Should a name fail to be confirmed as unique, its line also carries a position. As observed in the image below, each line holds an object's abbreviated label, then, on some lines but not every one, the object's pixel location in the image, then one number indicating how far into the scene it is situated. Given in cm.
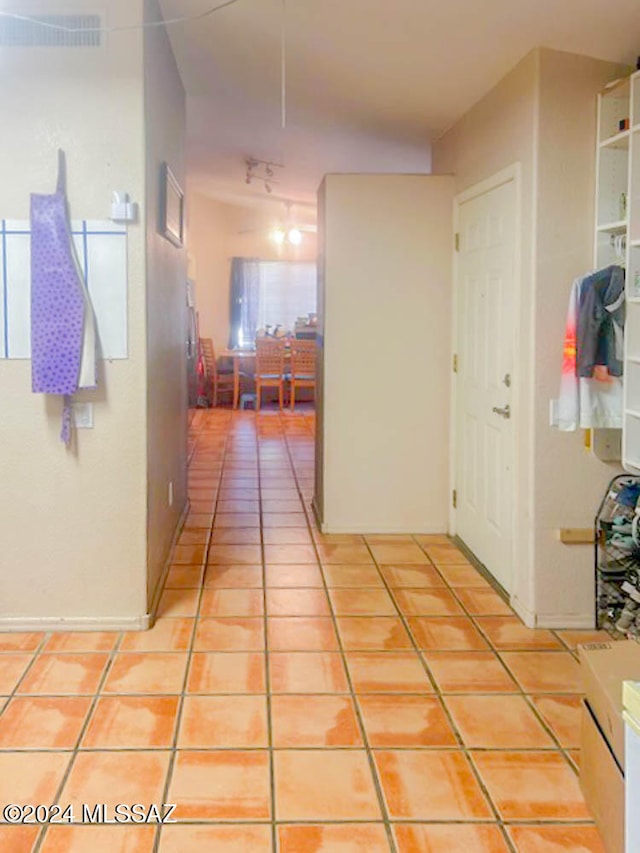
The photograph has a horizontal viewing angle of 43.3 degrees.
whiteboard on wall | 301
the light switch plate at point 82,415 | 310
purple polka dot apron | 296
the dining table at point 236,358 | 1023
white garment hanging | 304
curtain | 1112
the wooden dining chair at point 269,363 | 980
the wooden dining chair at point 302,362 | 985
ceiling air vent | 293
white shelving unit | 285
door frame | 334
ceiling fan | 973
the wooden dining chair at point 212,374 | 1028
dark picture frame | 354
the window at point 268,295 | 1117
